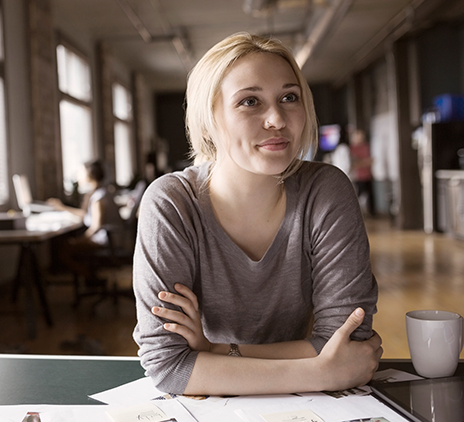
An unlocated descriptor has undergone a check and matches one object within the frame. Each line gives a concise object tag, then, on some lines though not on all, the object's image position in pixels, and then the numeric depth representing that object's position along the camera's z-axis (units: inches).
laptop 199.9
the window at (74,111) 309.6
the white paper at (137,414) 33.7
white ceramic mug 39.4
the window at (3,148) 231.8
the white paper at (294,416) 33.4
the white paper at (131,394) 36.9
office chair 180.5
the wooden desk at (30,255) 149.5
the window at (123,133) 454.6
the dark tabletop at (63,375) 37.4
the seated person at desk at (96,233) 186.4
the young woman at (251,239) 43.5
